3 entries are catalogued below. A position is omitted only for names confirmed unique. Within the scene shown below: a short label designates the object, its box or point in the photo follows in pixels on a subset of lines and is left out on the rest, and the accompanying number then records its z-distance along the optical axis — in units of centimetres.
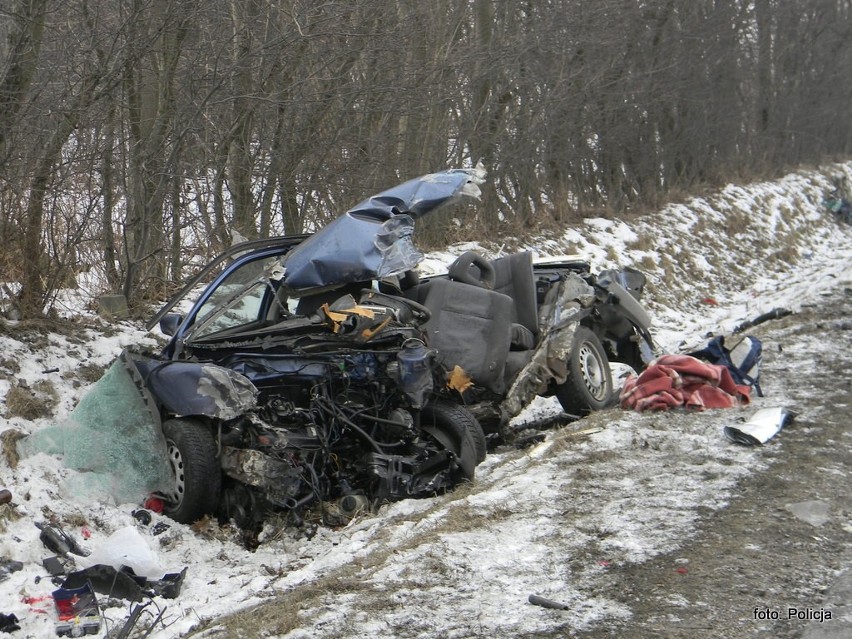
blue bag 914
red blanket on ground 840
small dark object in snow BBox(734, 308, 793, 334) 1378
